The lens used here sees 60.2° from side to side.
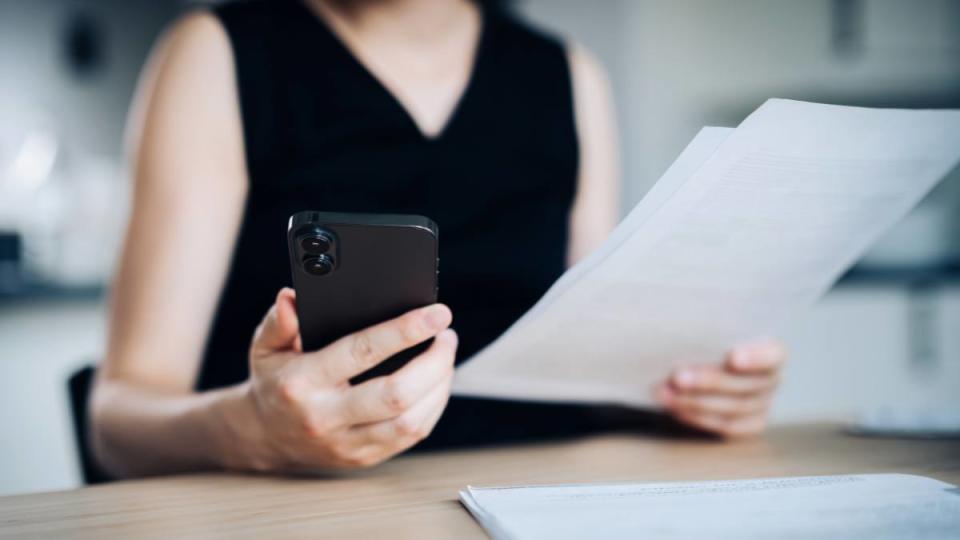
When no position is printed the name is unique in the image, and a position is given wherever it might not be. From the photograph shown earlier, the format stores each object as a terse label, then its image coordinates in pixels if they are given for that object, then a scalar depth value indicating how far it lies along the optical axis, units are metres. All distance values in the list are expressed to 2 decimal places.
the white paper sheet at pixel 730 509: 0.38
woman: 0.61
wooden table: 0.43
